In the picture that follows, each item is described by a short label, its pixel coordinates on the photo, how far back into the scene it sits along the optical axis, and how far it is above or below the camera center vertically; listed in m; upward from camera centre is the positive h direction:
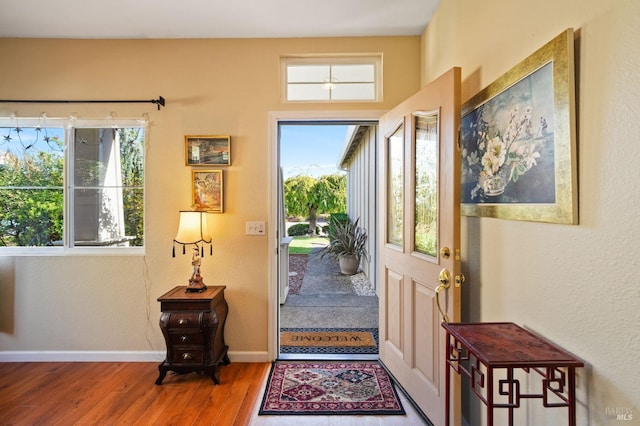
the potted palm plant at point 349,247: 5.68 -0.69
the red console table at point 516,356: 0.97 -0.50
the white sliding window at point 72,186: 2.61 +0.22
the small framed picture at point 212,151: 2.52 +0.51
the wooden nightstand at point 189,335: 2.20 -0.93
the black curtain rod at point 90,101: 2.51 +0.95
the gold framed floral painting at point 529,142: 1.03 +0.30
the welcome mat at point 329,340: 2.72 -1.28
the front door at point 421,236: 1.60 -0.16
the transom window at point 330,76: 2.58 +1.20
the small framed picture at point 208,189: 2.52 +0.19
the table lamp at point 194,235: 2.31 -0.19
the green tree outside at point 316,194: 10.13 +0.61
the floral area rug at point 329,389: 1.94 -1.30
